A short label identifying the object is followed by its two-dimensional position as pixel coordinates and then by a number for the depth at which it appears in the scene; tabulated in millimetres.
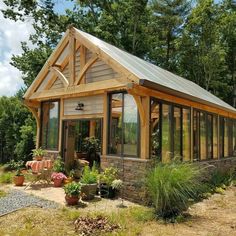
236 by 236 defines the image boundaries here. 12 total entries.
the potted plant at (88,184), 8016
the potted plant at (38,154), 11117
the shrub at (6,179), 10414
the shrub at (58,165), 10523
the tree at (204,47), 23484
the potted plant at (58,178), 9695
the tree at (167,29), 24750
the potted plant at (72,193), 7366
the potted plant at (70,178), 9797
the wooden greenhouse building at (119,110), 8234
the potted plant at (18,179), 9750
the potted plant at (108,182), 8305
